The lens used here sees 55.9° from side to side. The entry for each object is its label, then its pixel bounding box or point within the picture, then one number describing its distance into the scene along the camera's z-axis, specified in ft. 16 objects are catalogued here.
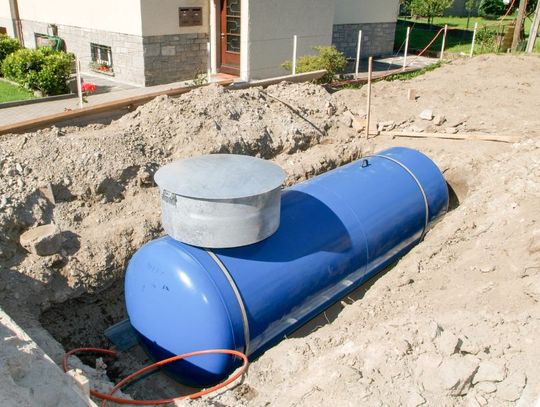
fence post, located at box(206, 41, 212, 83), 51.96
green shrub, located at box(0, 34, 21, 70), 58.75
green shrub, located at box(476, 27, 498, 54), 74.84
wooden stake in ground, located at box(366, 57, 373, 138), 34.86
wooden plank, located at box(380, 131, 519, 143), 34.88
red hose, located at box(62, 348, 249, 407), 15.07
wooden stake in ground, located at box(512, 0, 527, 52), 67.67
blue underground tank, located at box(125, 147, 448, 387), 16.84
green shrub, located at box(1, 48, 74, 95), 50.14
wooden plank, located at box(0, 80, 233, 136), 26.76
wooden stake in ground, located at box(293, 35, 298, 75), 51.62
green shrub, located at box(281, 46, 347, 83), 51.16
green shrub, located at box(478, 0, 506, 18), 133.59
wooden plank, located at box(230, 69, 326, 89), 37.19
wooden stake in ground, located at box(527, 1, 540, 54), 65.82
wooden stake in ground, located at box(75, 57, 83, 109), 39.82
